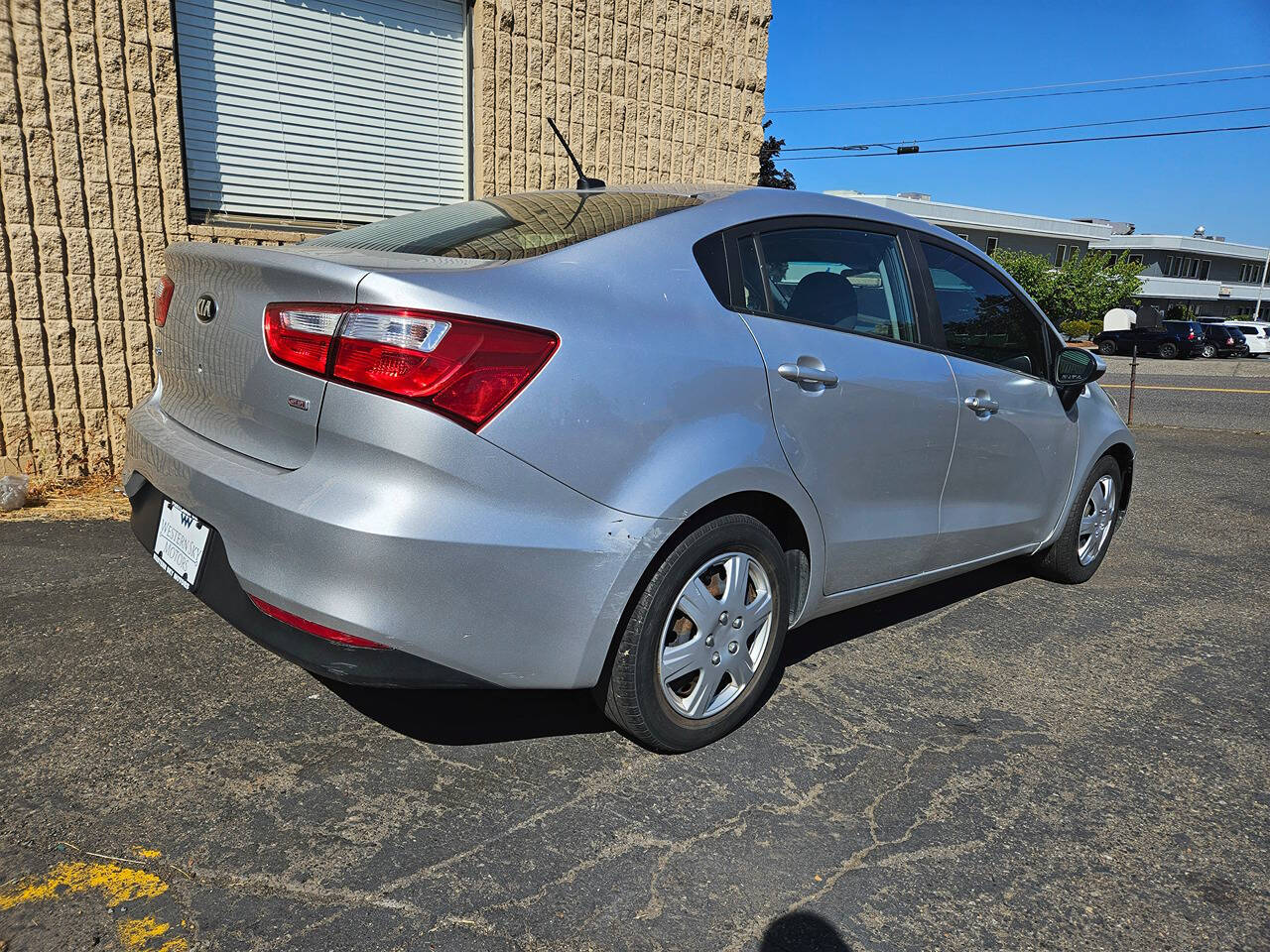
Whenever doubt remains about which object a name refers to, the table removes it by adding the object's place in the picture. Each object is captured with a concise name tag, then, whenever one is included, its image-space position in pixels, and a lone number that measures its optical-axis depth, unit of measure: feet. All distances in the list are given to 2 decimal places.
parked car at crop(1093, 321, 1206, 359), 116.26
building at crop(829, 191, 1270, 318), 165.58
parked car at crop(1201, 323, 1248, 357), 119.55
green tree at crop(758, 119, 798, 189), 127.85
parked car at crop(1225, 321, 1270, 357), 125.29
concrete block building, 16.96
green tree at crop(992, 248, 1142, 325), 140.05
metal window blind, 19.22
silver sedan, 7.04
